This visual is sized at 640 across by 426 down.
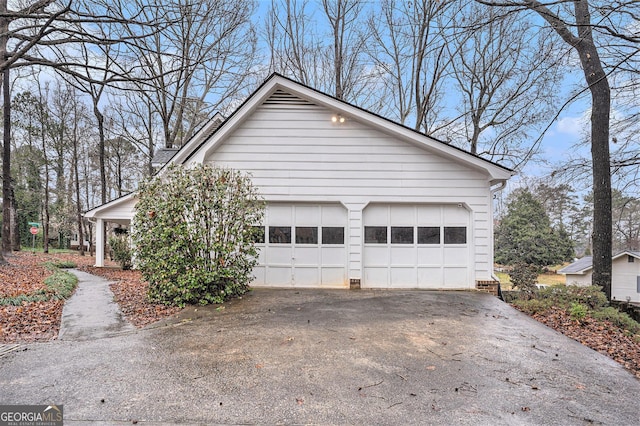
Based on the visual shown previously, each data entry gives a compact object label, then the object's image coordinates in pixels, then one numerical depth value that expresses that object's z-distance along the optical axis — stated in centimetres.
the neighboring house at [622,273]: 1812
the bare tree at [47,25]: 691
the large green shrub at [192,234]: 654
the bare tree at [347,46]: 1485
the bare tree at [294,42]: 1531
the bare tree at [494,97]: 1373
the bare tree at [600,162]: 822
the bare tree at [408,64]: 1411
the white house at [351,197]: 873
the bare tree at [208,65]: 1475
